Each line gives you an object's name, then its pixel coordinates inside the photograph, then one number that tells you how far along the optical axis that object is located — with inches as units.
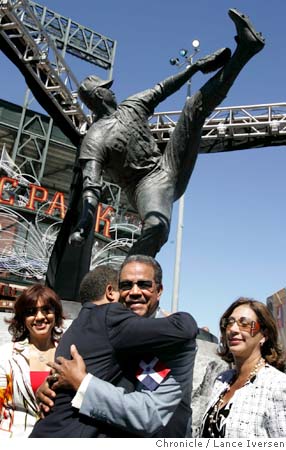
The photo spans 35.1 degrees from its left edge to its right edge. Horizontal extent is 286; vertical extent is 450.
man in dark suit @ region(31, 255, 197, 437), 56.6
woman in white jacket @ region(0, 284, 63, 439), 79.4
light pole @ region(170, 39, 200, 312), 538.2
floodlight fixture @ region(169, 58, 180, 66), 637.3
